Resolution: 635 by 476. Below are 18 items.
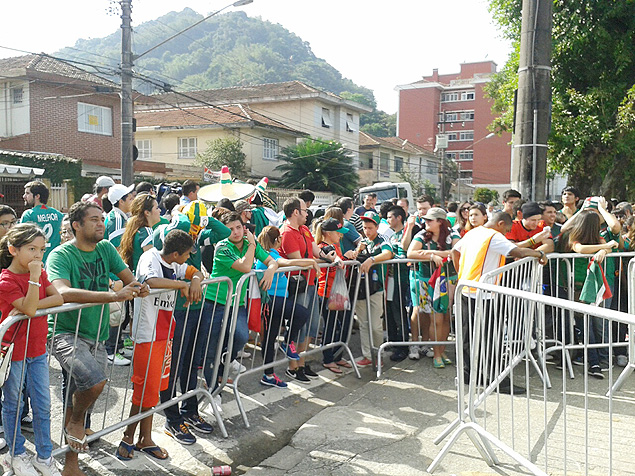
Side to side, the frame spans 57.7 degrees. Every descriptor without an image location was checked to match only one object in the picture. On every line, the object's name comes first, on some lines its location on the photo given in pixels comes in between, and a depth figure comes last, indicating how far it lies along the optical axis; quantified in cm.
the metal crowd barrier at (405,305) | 667
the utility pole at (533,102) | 793
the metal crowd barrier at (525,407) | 408
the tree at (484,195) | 3896
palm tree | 3406
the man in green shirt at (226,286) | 490
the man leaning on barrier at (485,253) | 556
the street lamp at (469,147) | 7356
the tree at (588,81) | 1503
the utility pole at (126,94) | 1404
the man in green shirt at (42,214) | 663
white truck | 2156
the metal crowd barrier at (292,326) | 499
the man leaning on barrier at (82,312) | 375
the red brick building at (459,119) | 6700
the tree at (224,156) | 3152
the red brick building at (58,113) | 2355
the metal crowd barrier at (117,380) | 354
